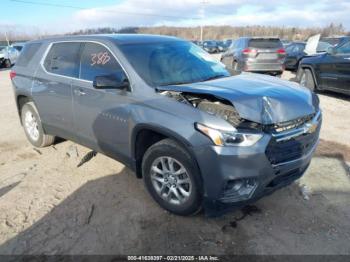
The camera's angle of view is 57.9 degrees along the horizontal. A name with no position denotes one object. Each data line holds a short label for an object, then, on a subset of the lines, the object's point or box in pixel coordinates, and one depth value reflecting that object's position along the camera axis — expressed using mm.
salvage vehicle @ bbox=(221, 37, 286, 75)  11289
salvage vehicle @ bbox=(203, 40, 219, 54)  37625
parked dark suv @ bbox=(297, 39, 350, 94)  8242
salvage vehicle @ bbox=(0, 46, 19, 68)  22219
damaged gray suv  2830
